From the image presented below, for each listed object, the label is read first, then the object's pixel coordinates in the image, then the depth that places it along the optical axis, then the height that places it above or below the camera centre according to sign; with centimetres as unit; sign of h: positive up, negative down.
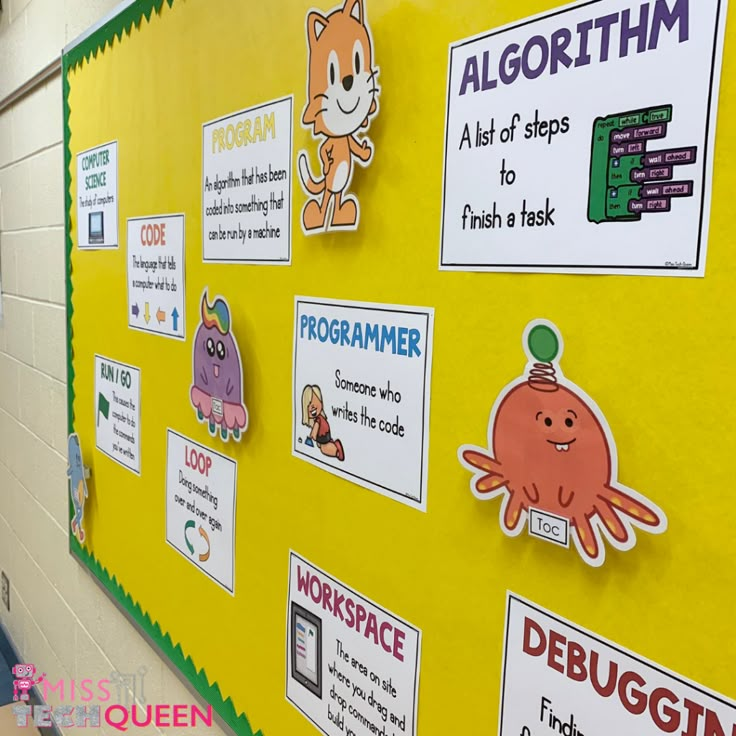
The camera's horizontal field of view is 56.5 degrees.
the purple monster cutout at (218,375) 90 -15
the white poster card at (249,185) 79 +10
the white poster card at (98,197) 125 +13
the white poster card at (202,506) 95 -35
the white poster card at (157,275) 104 -2
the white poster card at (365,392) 63 -12
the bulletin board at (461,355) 43 -7
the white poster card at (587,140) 42 +9
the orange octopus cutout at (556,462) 47 -14
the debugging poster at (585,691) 45 -29
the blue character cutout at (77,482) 144 -46
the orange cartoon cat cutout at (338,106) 65 +16
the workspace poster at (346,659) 67 -41
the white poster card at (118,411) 121 -27
